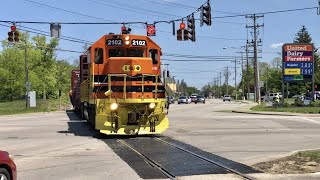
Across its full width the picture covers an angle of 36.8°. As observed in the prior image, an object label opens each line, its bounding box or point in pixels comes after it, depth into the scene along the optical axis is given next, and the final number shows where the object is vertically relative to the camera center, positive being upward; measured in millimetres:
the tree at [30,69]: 84500 +4859
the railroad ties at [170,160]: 10547 -1707
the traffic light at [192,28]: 32344 +4455
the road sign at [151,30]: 33375 +4493
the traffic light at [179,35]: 32312 +3998
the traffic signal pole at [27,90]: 52219 +534
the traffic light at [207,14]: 29000 +4855
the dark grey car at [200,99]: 96356 -988
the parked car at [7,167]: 7711 -1176
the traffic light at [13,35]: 31272 +3976
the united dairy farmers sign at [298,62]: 47375 +3125
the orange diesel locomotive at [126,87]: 18828 +306
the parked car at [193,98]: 96881 -775
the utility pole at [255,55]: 68569 +5620
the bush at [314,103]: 48000 -1031
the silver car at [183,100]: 89800 -1077
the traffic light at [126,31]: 20944 +2796
